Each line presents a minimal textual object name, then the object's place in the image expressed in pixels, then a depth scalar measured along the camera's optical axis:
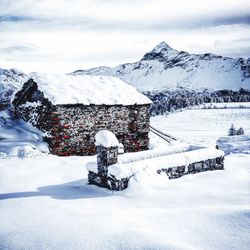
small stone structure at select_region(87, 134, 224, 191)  7.38
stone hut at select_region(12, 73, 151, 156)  12.03
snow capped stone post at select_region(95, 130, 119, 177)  7.60
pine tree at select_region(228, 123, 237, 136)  25.67
